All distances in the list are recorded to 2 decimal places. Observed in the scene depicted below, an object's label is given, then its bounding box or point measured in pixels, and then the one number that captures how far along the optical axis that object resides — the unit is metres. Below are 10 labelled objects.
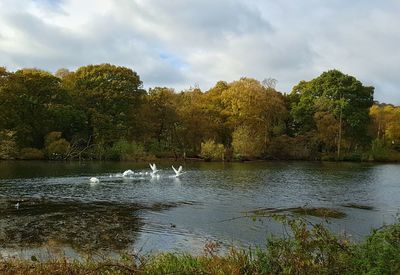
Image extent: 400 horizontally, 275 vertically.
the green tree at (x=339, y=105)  68.44
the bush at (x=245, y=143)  65.19
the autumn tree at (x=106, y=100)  64.88
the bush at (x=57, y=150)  60.06
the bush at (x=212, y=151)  64.56
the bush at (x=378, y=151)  70.56
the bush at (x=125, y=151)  62.53
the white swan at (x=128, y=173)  37.28
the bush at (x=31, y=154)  58.97
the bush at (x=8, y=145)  55.59
